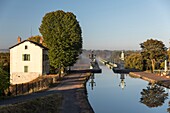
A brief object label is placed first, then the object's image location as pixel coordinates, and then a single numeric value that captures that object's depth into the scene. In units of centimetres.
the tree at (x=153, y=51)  4040
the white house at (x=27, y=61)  3015
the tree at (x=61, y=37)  3096
